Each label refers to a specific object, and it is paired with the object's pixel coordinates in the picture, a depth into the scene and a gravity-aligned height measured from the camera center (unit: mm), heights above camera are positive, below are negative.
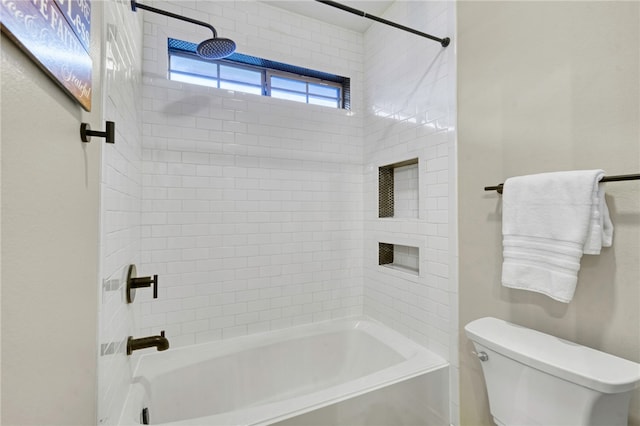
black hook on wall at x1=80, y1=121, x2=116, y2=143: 693 +206
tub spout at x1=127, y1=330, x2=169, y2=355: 1261 -588
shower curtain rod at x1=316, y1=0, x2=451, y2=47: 1602 +1121
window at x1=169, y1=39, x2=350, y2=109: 2164 +1148
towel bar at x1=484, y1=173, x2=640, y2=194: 976 +122
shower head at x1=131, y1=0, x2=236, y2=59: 1491 +902
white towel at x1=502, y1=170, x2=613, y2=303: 1044 -61
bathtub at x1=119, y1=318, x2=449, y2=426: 1414 -1027
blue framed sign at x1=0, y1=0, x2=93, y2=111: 391 +304
